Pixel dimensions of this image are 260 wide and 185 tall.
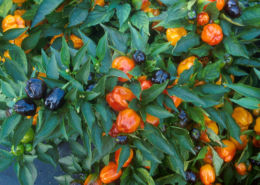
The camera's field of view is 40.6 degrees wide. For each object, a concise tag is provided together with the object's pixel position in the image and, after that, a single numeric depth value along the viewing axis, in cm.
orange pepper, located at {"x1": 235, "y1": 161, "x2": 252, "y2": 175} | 58
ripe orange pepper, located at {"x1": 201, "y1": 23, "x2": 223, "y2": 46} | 49
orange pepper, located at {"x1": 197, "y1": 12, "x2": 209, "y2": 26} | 50
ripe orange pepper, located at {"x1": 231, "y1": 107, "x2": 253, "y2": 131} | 58
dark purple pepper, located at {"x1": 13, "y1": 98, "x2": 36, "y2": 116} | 39
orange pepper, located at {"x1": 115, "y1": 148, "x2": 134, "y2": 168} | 52
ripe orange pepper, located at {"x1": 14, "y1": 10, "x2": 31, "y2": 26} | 56
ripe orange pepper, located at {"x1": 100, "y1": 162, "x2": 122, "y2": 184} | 54
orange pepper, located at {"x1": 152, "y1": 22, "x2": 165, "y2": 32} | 60
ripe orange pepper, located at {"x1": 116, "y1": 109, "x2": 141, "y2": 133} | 43
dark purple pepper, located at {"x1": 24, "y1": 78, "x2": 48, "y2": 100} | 39
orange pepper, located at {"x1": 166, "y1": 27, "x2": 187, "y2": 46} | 53
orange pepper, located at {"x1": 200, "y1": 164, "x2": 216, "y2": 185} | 56
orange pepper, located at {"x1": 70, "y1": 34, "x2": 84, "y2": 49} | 58
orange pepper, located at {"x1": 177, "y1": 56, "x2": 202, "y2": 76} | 52
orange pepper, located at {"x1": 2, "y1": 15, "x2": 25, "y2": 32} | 52
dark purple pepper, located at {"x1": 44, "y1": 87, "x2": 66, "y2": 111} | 39
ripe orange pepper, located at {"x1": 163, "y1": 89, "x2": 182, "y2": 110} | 46
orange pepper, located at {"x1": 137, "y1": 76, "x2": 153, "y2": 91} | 46
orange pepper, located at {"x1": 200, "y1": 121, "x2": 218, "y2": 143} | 55
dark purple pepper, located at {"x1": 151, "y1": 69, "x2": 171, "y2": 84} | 44
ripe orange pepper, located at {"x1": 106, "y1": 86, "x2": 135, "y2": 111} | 43
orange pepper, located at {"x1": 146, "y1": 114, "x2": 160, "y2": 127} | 46
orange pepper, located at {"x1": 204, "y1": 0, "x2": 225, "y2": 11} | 50
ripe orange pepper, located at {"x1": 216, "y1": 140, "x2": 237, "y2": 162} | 57
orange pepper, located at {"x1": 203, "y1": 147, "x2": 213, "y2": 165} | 58
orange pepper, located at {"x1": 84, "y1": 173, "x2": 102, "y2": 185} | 55
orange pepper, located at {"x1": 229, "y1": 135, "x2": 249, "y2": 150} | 59
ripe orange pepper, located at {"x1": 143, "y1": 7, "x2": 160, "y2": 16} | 59
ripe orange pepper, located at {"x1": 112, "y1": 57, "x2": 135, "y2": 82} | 45
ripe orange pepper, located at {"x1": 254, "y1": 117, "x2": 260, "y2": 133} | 55
